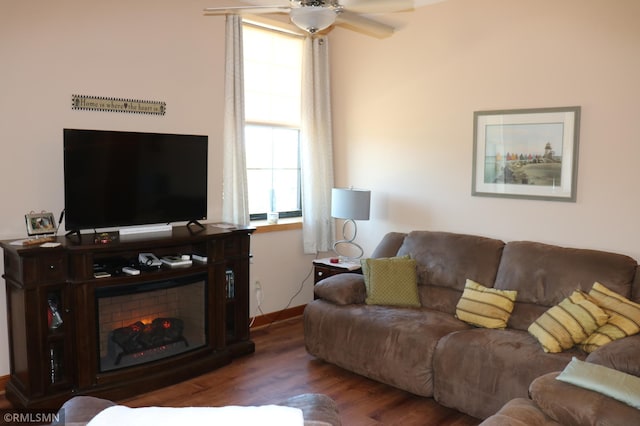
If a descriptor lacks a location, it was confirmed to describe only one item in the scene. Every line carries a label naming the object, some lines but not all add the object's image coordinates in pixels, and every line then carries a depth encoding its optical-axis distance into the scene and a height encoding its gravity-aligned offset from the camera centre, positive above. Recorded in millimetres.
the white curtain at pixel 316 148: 5078 +241
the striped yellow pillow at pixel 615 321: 3033 -841
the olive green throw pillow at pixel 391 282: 4023 -821
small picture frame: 3355 -322
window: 4797 +503
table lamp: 4664 -264
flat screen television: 3430 -37
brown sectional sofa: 3086 -1005
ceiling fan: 2527 +842
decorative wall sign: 3682 +489
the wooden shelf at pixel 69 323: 3174 -918
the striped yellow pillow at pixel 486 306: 3561 -895
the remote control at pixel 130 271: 3508 -644
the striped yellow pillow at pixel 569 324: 3119 -883
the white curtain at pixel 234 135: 4457 +320
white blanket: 1279 -593
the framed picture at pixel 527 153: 3879 +160
